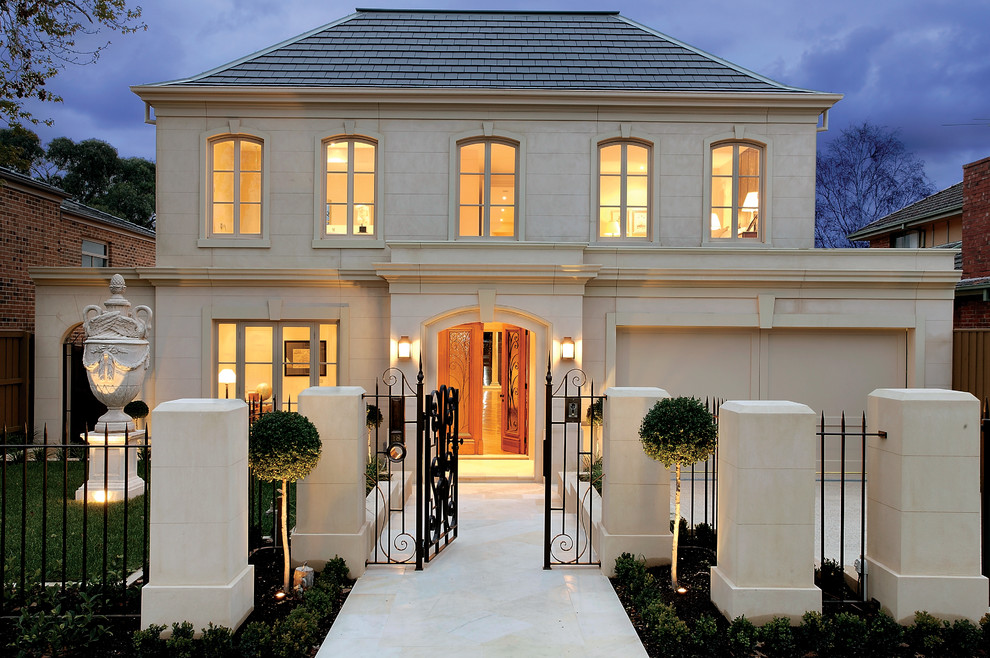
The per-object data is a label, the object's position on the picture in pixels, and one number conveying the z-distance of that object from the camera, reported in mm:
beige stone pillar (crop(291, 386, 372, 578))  6090
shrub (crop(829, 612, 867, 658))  4613
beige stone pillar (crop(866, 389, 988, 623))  4984
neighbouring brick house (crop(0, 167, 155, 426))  11906
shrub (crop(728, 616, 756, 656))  4547
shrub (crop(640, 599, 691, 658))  4594
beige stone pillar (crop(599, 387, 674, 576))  6238
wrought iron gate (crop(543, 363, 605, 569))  6363
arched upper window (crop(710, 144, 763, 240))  11836
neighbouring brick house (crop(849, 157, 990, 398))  10766
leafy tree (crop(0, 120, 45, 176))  10531
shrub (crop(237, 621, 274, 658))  4379
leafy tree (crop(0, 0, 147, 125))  10648
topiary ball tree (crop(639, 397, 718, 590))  5480
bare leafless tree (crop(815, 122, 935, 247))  31906
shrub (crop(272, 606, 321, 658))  4445
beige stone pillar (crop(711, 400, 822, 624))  4980
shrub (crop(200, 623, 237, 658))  4331
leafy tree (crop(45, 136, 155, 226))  31047
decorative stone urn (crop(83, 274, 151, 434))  8914
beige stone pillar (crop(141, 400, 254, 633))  4723
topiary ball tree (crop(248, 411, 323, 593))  5324
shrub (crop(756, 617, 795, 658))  4566
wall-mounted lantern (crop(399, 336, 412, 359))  10297
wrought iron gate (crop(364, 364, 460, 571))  6285
